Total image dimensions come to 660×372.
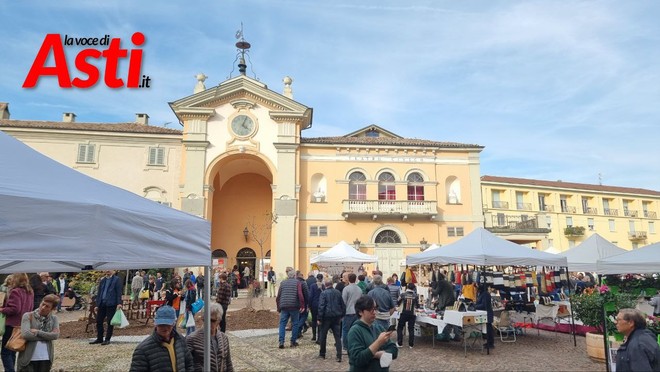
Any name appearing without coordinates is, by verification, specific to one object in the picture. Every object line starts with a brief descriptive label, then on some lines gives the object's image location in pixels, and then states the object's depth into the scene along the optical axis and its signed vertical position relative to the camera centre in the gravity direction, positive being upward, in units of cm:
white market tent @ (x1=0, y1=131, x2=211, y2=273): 310 +32
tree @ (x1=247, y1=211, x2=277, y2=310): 2783 +206
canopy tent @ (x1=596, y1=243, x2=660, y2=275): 750 -14
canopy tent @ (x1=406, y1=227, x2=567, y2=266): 962 +6
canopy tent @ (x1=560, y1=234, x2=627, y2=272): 1485 +10
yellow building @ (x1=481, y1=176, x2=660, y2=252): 4162 +489
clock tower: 2420 +685
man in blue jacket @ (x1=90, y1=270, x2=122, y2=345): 945 -88
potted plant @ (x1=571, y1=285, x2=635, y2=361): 739 -106
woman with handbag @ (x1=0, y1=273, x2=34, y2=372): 569 -66
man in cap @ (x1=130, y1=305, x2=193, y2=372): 362 -79
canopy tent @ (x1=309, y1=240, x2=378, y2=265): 1642 +2
